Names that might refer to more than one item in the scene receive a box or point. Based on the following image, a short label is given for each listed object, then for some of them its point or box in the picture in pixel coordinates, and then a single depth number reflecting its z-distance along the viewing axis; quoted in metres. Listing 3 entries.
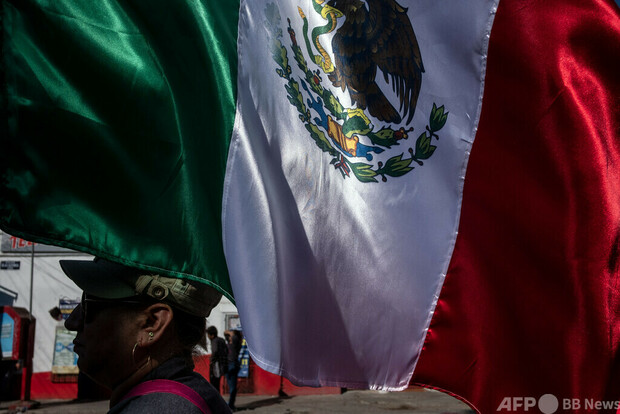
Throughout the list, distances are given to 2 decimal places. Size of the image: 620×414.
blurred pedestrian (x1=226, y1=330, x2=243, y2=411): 13.96
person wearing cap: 1.98
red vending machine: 16.77
